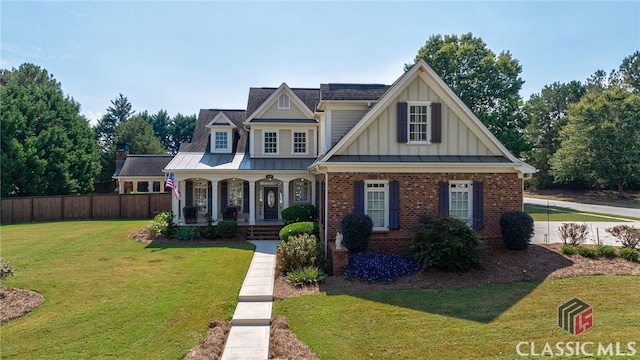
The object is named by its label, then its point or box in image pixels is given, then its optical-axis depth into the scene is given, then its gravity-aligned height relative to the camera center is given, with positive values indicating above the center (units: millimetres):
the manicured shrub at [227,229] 17125 -2379
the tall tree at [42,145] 26828 +3059
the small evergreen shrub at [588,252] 11633 -2408
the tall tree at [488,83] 29938 +8567
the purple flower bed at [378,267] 10125 -2611
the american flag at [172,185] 17180 -206
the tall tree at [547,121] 51062 +8939
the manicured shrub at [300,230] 13602 -1933
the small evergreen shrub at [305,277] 9930 -2782
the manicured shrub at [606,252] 11680 -2400
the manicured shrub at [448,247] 10250 -1974
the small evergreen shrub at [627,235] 12164 -1949
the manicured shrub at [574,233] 12828 -1976
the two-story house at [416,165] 12211 +542
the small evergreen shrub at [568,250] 11870 -2376
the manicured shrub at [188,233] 16734 -2543
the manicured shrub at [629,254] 11414 -2432
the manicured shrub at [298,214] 16750 -1606
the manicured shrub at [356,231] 11250 -1634
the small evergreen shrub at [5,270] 9023 -2336
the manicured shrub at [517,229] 11766 -1668
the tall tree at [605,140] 36094 +4331
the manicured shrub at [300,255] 10930 -2382
